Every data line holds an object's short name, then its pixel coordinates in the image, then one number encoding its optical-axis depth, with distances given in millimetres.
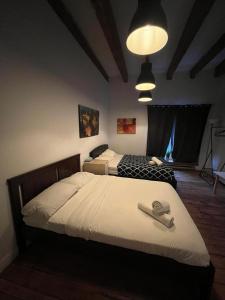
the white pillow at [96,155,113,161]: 3386
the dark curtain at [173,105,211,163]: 4238
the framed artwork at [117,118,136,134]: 4727
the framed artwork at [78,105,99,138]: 2785
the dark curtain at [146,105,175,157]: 4418
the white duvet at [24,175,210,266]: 1102
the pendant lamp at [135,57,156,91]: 2121
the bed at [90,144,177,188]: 2861
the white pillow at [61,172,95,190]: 2012
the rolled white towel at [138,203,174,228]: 1264
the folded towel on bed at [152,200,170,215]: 1362
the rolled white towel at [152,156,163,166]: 3197
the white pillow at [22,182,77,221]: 1396
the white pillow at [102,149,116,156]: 3761
